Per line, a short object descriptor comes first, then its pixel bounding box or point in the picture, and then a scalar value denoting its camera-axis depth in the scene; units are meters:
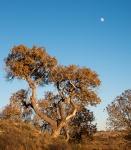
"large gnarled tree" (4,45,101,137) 29.36
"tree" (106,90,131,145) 24.86
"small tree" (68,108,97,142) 36.19
